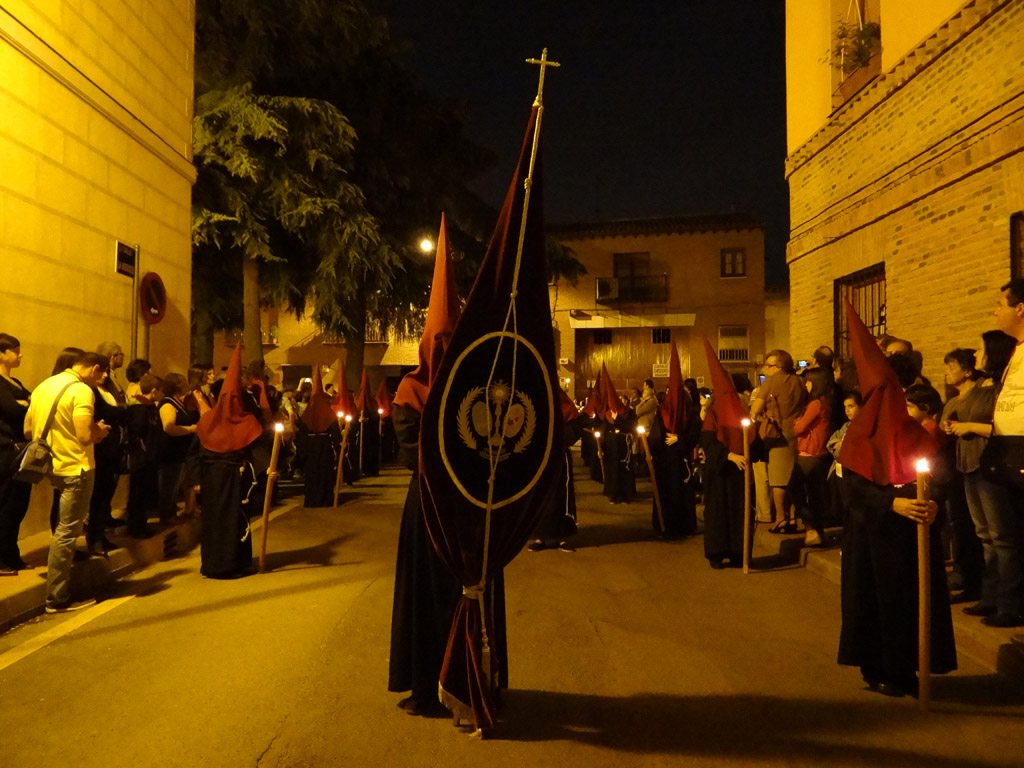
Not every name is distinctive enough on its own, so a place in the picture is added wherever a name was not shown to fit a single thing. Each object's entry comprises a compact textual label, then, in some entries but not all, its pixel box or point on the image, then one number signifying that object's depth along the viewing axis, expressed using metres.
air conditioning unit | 36.59
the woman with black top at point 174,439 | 8.56
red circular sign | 11.30
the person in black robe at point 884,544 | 4.41
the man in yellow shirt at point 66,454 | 6.21
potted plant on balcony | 11.14
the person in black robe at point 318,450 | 12.41
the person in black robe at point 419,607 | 4.05
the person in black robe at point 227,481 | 7.42
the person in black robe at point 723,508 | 7.93
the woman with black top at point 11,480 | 6.57
